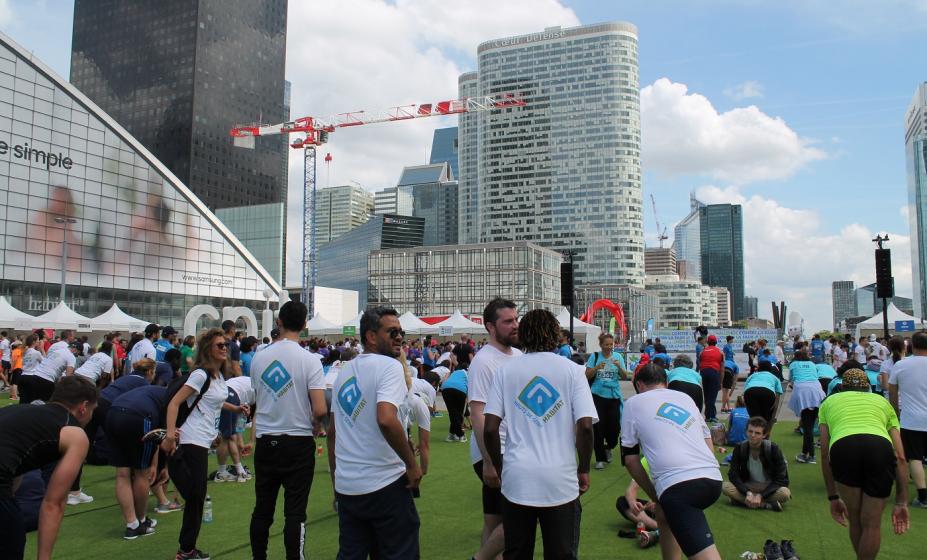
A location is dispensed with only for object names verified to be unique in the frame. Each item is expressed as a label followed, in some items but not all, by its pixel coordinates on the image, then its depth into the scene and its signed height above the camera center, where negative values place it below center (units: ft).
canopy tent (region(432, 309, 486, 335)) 119.03 -2.50
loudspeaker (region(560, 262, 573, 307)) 69.15 +2.94
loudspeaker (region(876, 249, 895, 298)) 60.59 +3.63
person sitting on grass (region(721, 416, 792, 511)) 23.86 -5.95
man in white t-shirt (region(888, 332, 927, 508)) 22.58 -2.81
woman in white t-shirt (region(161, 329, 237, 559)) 17.20 -3.41
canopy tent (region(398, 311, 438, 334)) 115.65 -2.52
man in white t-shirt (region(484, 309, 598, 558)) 11.62 -2.40
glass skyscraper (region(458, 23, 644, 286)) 489.67 +123.14
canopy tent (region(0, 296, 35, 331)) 94.27 -1.44
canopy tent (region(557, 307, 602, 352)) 109.93 -3.22
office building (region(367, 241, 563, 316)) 355.56 +19.03
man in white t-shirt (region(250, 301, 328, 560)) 15.37 -2.90
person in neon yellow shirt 14.99 -3.38
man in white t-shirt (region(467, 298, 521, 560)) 13.99 -1.32
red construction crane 328.90 +86.57
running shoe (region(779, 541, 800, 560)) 17.83 -6.41
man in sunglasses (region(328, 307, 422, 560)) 12.28 -2.88
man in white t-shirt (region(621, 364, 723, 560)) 12.72 -2.96
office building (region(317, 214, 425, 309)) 514.27 +53.28
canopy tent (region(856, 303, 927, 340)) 104.94 -1.58
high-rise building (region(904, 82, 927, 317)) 536.83 +104.34
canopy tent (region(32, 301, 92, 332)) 94.48 -1.71
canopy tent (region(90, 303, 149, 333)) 97.25 -1.95
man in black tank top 10.34 -2.36
